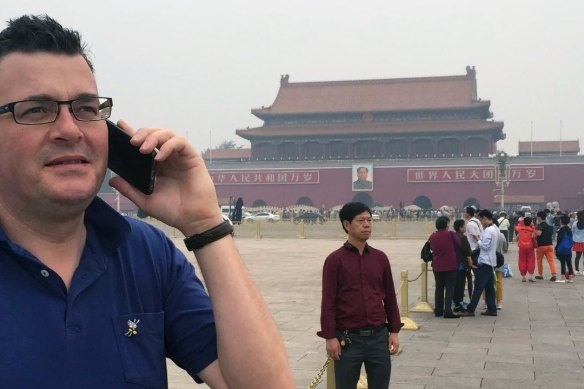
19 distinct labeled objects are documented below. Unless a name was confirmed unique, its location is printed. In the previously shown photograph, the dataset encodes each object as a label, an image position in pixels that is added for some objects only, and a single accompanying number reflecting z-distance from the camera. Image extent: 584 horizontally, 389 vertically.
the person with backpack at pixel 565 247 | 10.41
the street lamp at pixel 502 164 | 24.97
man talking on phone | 1.02
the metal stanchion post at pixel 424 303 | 7.87
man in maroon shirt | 3.32
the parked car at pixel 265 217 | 36.00
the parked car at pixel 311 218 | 33.26
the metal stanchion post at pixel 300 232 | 23.92
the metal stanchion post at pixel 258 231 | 24.00
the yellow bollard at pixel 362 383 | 4.31
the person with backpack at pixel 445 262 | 7.35
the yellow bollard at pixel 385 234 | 23.71
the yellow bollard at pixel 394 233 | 23.17
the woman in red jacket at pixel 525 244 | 10.12
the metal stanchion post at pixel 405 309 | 6.78
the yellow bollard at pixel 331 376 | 3.65
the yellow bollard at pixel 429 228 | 23.64
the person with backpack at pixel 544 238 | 10.42
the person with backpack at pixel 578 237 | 11.44
